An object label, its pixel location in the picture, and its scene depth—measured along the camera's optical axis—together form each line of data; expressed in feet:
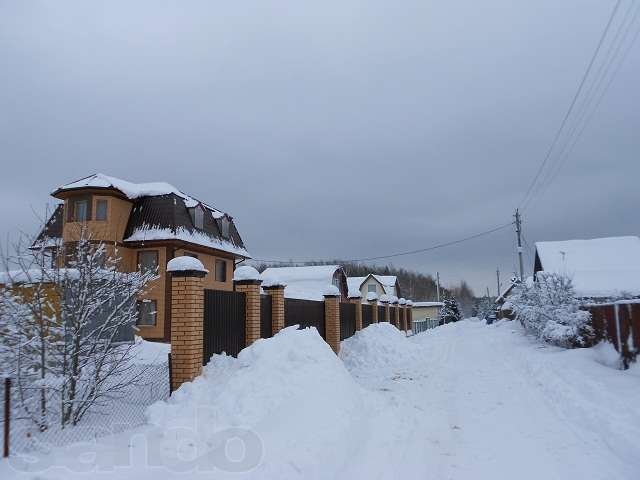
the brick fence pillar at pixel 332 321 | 49.67
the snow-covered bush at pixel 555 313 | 52.65
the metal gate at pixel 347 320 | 54.75
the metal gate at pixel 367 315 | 66.81
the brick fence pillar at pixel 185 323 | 23.45
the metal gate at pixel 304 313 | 39.81
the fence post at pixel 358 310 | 61.87
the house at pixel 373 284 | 214.87
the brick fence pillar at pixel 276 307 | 35.96
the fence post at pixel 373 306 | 72.70
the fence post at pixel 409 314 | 109.66
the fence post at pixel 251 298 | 30.89
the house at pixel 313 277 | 133.80
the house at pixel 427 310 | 248.32
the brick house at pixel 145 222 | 72.79
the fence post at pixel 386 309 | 83.61
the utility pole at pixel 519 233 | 111.45
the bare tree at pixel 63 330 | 17.84
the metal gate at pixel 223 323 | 26.13
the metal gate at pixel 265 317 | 33.83
